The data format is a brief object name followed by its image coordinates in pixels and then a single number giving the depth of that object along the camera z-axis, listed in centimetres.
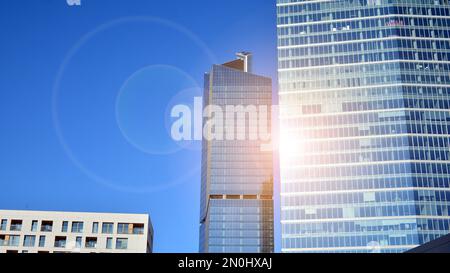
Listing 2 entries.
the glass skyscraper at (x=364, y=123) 14550
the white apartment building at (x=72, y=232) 11881
